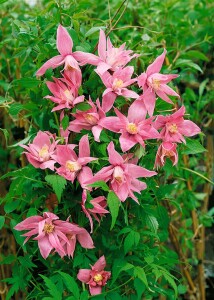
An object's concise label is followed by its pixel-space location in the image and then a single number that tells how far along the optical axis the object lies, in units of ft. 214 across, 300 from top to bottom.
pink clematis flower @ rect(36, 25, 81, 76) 3.86
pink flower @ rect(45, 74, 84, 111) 3.90
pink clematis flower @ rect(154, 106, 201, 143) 3.97
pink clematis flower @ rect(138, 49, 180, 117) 3.92
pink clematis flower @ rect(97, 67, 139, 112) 3.88
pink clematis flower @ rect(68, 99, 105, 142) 3.89
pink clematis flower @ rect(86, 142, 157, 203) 3.74
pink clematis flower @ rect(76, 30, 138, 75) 3.92
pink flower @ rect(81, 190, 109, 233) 3.85
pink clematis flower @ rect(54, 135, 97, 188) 3.83
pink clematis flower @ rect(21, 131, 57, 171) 3.88
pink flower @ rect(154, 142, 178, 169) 3.96
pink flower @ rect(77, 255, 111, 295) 4.15
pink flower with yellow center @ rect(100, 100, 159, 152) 3.82
